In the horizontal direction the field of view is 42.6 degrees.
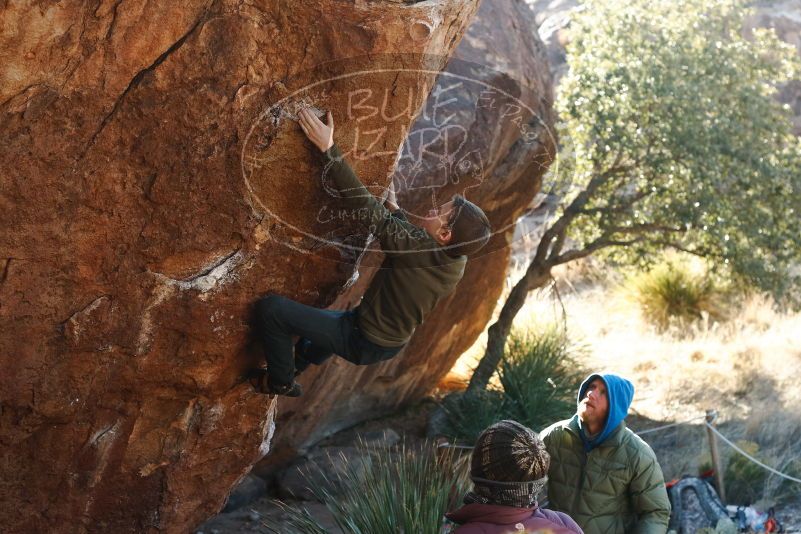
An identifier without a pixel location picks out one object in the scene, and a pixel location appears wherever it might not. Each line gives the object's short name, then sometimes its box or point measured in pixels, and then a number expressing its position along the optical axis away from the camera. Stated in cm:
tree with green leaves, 955
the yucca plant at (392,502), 524
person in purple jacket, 341
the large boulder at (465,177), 711
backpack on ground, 698
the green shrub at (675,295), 1497
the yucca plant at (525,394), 930
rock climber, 461
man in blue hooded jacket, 495
